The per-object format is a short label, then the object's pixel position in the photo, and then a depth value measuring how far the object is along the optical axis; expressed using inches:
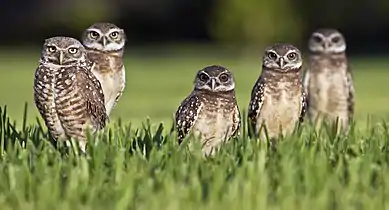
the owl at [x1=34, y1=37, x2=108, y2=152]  679.1
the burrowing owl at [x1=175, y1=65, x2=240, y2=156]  695.1
